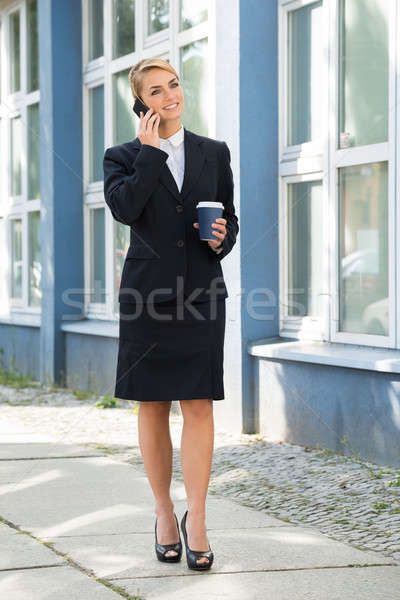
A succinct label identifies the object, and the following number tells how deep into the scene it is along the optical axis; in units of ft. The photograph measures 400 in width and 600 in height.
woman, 22.31
